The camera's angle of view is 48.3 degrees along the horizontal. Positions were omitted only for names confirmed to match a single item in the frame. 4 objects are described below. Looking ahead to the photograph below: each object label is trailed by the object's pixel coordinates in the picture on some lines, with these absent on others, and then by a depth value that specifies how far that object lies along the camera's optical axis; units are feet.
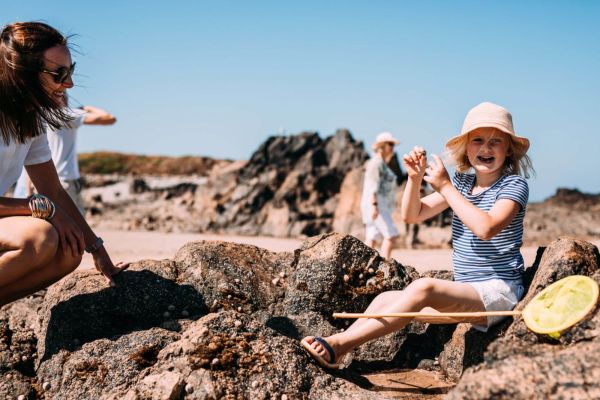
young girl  12.16
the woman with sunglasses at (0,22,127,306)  12.25
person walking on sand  30.55
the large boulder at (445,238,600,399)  7.88
